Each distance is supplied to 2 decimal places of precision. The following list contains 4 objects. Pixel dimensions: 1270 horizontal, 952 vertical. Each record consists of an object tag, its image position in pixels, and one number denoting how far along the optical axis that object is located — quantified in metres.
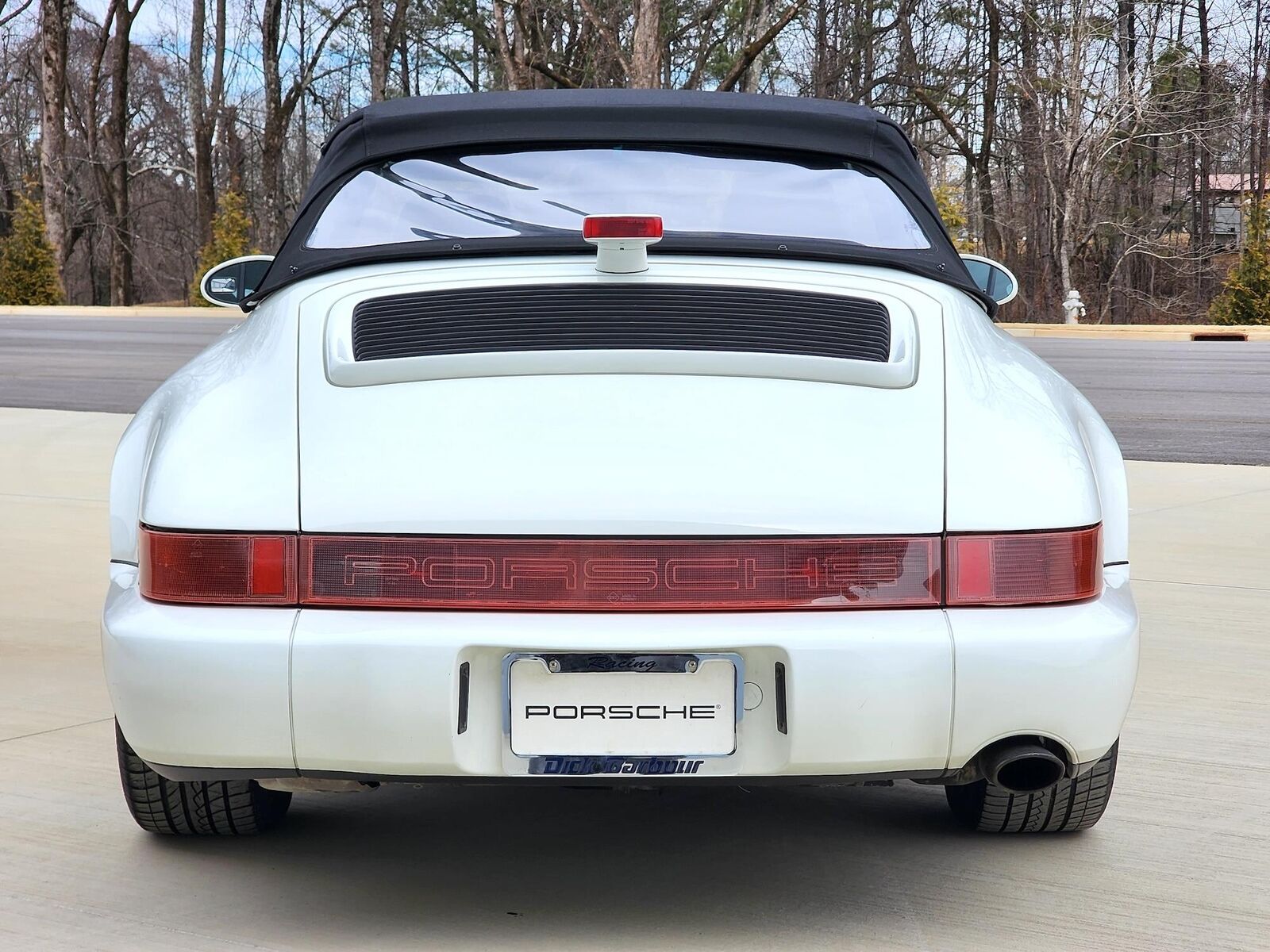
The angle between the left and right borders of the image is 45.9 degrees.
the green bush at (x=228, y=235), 33.19
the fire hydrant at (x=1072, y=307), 25.71
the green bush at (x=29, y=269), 34.59
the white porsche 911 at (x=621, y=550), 2.31
